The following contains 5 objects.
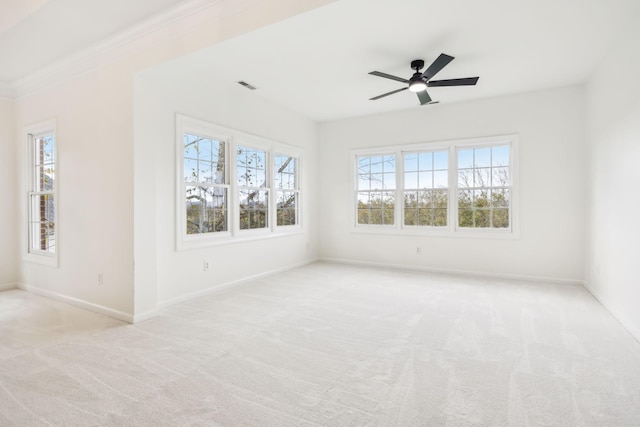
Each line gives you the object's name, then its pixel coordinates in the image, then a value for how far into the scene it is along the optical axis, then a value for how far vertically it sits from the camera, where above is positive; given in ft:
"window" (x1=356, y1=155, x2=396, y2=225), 20.26 +1.50
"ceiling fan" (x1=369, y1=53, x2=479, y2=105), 11.84 +4.98
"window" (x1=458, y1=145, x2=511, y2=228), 17.34 +1.39
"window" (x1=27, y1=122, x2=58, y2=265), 14.46 +0.90
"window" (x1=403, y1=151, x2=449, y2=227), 18.76 +1.45
